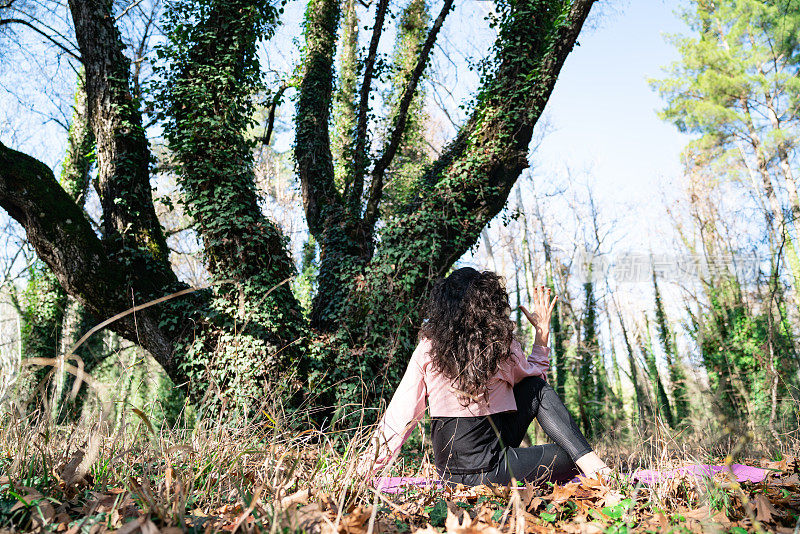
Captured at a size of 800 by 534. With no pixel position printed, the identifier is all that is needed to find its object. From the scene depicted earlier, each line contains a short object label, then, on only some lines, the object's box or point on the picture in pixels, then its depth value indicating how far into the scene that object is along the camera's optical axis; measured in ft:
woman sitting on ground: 8.93
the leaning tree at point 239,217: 19.17
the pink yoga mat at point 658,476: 7.21
